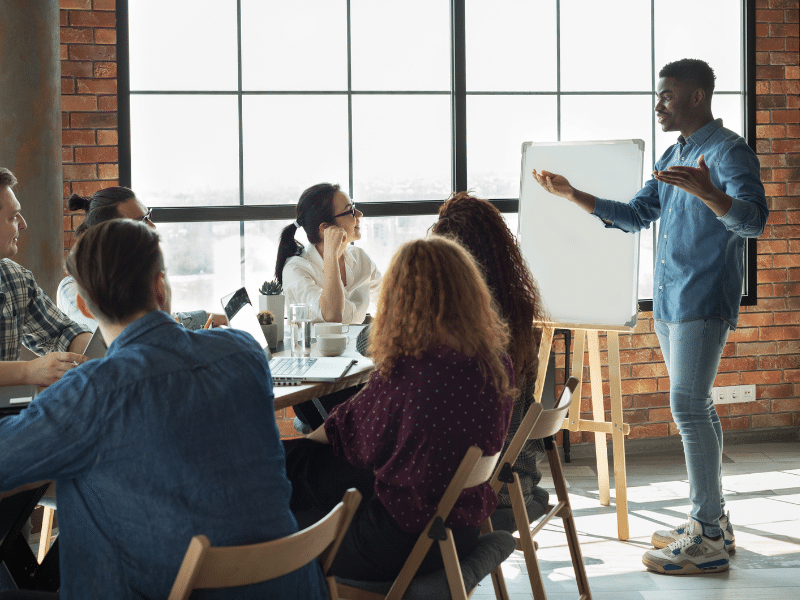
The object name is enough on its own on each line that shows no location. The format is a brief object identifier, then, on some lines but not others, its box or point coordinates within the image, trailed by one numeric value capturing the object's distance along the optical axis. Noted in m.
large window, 3.71
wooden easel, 2.92
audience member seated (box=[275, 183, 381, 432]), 2.93
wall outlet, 4.06
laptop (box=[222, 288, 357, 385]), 1.89
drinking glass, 2.24
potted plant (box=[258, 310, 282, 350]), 2.32
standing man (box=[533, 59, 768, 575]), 2.54
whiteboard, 3.20
